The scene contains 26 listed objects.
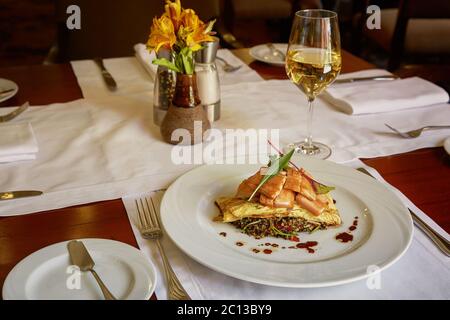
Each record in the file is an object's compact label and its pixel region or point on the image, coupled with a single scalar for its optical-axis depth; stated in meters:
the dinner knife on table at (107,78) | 1.40
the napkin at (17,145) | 1.02
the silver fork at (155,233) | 0.67
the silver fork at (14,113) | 1.20
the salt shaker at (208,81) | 1.16
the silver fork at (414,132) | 1.14
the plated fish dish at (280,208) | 0.78
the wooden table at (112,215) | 0.79
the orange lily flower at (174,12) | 0.95
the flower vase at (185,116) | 1.06
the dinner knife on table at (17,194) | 0.89
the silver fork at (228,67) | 1.54
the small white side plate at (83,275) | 0.64
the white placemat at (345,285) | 0.68
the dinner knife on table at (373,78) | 1.42
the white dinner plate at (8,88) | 1.31
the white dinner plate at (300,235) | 0.68
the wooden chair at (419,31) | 2.74
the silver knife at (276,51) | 1.62
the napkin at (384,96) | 1.26
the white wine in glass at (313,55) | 1.00
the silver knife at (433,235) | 0.77
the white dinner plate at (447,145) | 1.05
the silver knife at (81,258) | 0.68
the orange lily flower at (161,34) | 0.94
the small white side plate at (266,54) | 1.56
